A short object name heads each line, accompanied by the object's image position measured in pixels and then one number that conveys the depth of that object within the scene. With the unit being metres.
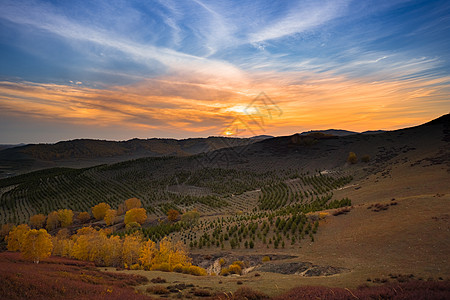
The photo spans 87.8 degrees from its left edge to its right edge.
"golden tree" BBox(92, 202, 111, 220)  78.94
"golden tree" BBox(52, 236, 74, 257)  34.12
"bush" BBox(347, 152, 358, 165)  94.66
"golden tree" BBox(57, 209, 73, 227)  75.38
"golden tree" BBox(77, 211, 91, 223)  80.69
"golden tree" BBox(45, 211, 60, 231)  75.06
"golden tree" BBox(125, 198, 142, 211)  78.94
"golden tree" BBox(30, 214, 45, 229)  78.12
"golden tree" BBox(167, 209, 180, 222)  57.08
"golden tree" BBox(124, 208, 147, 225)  61.50
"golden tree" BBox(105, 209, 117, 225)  67.75
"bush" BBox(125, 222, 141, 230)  57.89
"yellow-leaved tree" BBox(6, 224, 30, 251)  46.29
